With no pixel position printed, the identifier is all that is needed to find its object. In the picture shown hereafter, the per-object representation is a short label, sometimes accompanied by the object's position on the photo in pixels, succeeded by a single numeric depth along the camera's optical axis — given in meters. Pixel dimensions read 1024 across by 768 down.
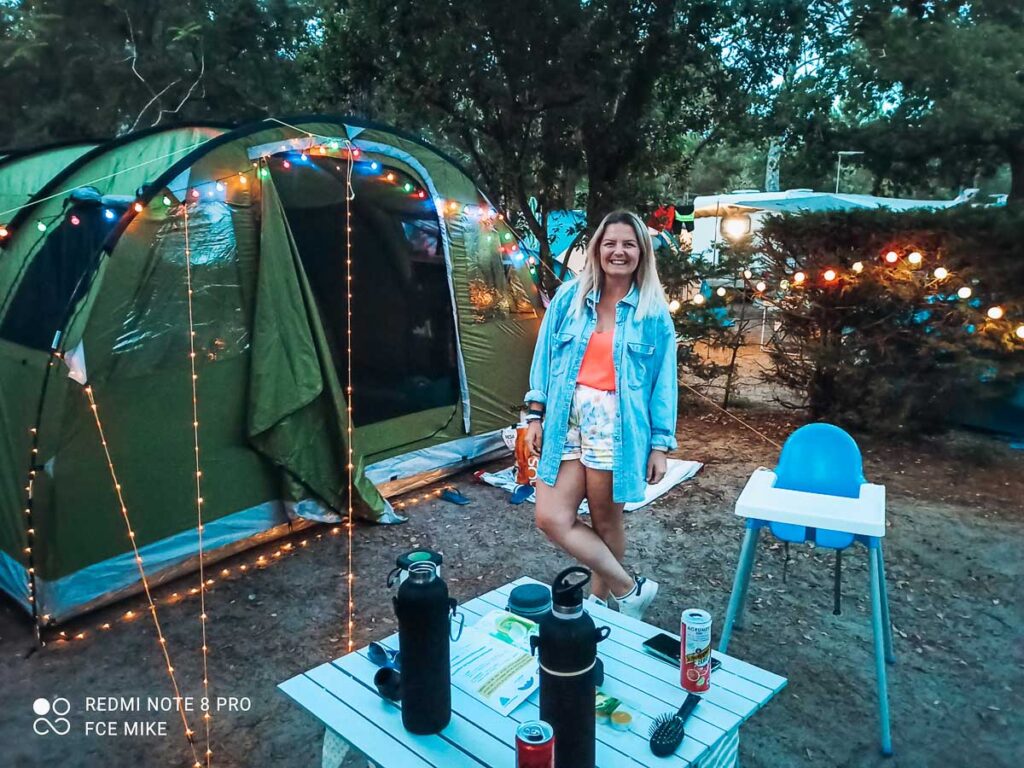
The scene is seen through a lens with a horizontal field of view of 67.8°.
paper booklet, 1.88
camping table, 1.68
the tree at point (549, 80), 6.12
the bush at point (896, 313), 4.94
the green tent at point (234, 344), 3.15
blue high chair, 2.41
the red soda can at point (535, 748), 1.42
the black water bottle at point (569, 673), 1.55
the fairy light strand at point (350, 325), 4.02
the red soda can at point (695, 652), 1.86
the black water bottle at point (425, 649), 1.69
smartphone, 2.04
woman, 2.54
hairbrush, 1.67
